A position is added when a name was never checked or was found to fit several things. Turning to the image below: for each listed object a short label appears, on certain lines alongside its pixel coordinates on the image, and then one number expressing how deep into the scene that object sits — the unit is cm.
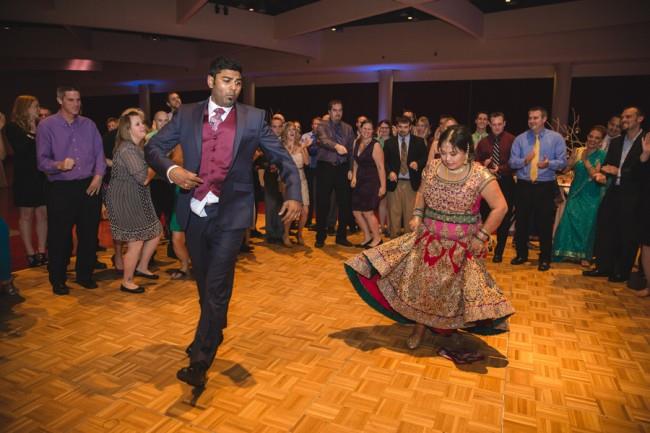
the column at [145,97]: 1709
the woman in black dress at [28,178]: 427
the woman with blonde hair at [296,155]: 562
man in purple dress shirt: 369
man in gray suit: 233
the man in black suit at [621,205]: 441
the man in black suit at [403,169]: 578
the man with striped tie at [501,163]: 520
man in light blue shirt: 483
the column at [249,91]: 1450
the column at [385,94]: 1246
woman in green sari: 505
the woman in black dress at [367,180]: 546
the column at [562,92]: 1025
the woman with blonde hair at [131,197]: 372
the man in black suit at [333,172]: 558
